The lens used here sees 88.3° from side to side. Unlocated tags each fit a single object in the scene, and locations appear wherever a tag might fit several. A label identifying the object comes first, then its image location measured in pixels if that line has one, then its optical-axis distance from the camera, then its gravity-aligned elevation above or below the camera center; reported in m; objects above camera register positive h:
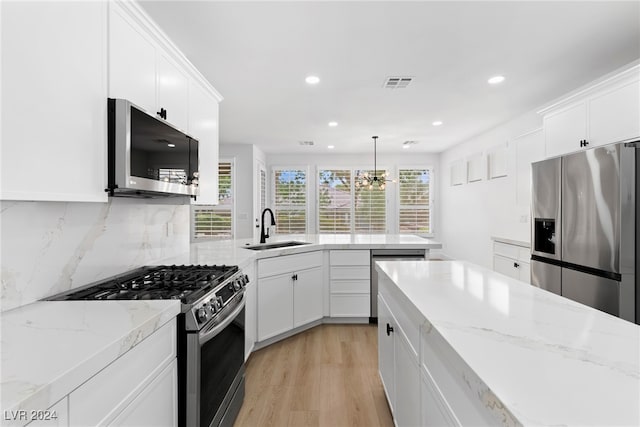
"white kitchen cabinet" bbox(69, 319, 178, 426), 0.85 -0.52
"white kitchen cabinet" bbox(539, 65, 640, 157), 2.44 +0.84
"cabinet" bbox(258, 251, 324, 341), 2.89 -0.73
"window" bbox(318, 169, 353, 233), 8.05 +0.39
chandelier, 6.23 +0.67
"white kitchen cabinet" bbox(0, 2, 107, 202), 1.02 +0.41
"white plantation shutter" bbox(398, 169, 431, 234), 8.09 +0.37
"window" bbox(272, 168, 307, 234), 8.02 +0.51
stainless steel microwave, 1.45 +0.31
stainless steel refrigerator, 2.19 -0.09
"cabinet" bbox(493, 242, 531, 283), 3.68 -0.53
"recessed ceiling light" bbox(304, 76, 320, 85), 3.34 +1.41
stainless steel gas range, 1.36 -0.51
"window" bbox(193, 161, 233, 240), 6.80 +0.00
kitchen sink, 3.35 -0.31
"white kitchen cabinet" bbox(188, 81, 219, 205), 2.41 +0.63
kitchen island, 0.62 -0.34
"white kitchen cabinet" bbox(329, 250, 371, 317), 3.55 -0.73
